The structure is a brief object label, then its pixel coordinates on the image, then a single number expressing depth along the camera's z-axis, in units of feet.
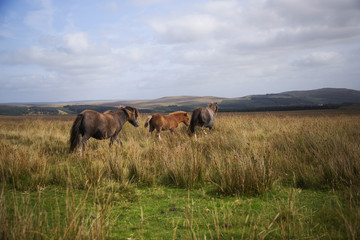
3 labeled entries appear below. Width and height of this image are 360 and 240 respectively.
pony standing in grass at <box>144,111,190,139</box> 37.68
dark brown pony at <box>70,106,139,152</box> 24.26
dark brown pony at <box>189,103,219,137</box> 37.52
